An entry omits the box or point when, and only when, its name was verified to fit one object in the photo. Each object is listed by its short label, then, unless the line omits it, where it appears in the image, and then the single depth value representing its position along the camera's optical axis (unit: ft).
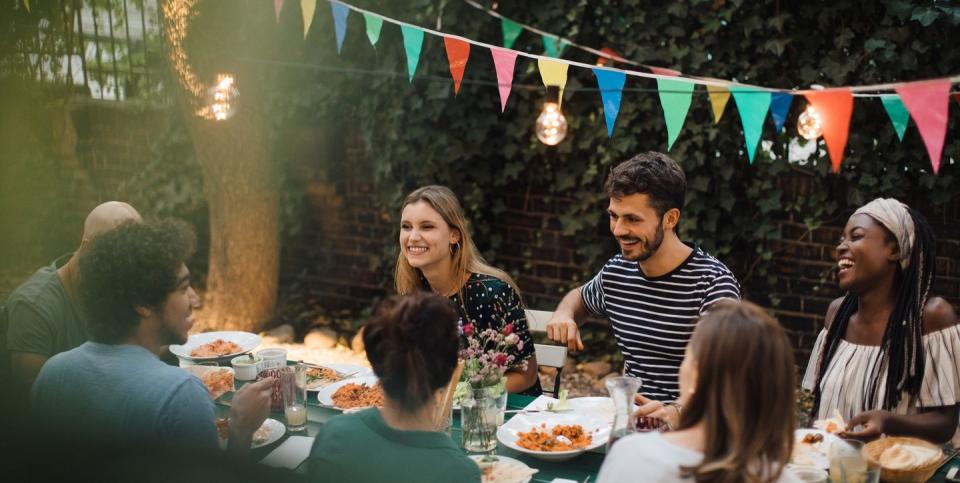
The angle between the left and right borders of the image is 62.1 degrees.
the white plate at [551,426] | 7.01
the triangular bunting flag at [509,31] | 15.24
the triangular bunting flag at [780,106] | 9.07
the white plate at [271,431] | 7.25
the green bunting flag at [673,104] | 9.46
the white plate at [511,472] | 6.56
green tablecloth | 6.83
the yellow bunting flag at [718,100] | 9.44
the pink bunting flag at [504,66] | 10.14
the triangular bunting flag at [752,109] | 9.22
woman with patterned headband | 7.86
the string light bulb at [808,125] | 12.52
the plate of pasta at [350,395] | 8.23
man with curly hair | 5.35
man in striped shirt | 8.57
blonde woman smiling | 9.62
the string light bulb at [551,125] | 12.83
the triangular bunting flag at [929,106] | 7.45
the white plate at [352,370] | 9.41
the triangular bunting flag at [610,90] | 9.85
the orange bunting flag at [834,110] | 8.54
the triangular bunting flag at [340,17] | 11.15
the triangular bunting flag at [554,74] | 9.98
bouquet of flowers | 7.00
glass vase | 7.09
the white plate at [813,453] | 6.62
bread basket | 6.23
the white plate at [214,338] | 9.83
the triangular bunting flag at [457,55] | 10.69
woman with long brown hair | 4.41
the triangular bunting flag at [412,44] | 10.97
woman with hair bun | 5.09
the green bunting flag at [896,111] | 8.73
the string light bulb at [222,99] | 13.69
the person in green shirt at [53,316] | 7.23
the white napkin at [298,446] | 6.76
